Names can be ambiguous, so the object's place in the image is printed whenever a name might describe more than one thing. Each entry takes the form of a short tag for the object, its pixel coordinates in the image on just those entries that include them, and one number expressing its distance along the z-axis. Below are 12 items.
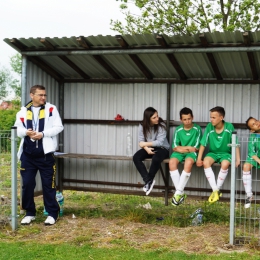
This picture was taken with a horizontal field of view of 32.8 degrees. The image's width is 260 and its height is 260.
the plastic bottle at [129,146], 7.87
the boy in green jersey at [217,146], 6.59
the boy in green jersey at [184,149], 6.78
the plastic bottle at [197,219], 6.75
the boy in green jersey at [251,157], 6.42
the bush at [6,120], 19.06
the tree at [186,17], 16.34
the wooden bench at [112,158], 7.38
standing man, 6.52
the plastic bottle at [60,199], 7.45
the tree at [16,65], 45.38
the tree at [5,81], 45.91
